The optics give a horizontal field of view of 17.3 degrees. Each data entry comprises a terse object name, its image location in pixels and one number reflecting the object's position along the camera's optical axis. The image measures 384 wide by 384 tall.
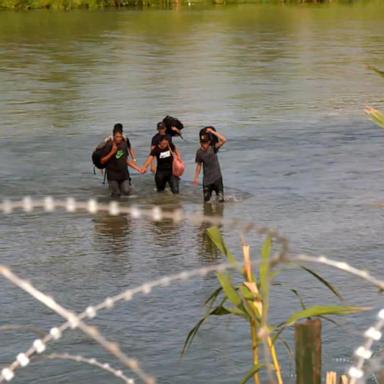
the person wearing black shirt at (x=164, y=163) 20.16
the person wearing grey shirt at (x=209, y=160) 19.17
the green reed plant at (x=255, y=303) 4.57
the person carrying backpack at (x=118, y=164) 19.91
